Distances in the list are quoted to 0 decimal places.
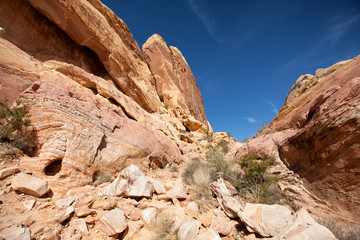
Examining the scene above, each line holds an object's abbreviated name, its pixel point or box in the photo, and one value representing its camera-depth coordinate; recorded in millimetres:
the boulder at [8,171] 2771
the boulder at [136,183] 3598
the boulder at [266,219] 2664
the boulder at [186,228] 2655
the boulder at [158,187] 3987
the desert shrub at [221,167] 5002
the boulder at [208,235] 2635
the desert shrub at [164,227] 2723
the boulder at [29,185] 2709
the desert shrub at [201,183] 3977
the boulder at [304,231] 2063
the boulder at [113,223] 2609
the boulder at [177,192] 3826
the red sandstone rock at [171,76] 19997
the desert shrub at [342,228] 2293
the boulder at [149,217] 2948
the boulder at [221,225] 2901
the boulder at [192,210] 3244
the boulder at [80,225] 2516
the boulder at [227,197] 3391
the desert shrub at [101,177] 4066
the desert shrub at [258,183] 3929
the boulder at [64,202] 2785
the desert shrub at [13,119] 3476
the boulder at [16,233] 2018
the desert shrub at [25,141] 3441
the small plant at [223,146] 10492
